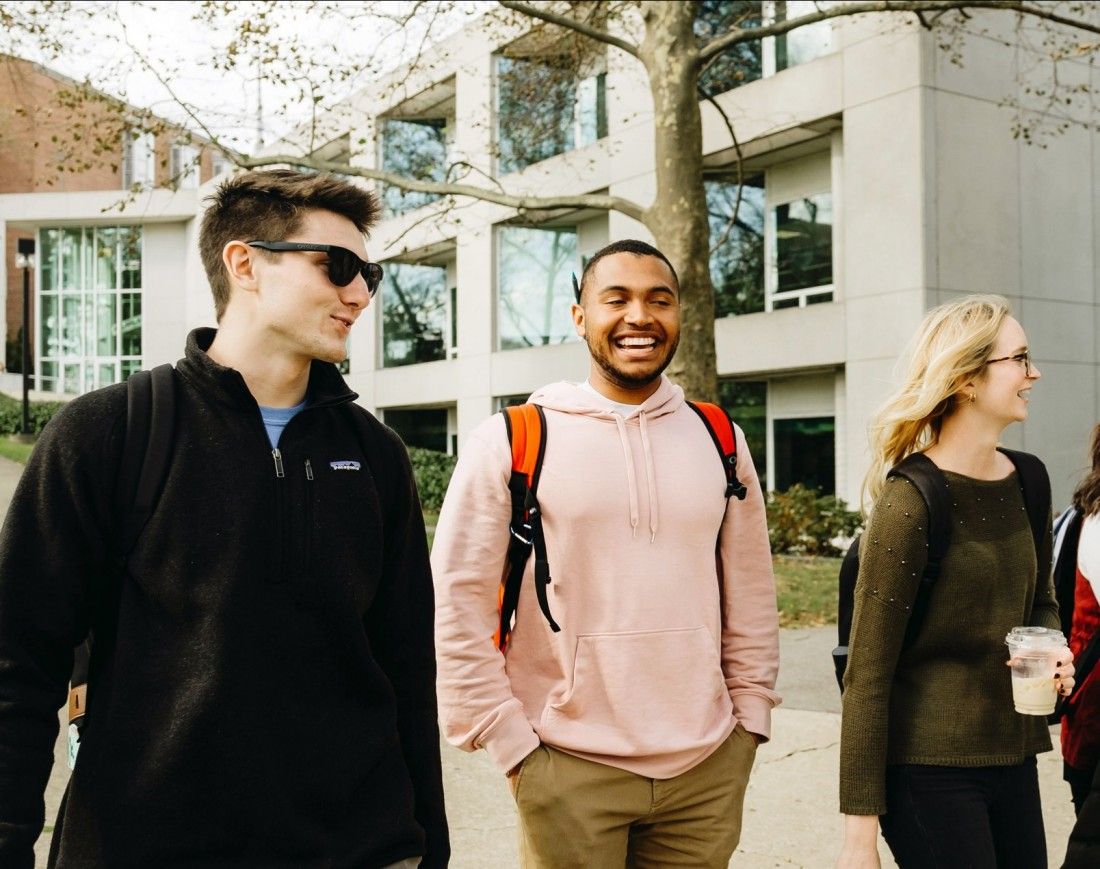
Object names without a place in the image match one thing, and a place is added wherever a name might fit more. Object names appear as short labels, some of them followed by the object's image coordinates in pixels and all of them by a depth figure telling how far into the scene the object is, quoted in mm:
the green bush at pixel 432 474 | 23594
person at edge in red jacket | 3176
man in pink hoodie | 2727
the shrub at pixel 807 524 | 14477
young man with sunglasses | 1995
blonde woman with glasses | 2695
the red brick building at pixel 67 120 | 12266
